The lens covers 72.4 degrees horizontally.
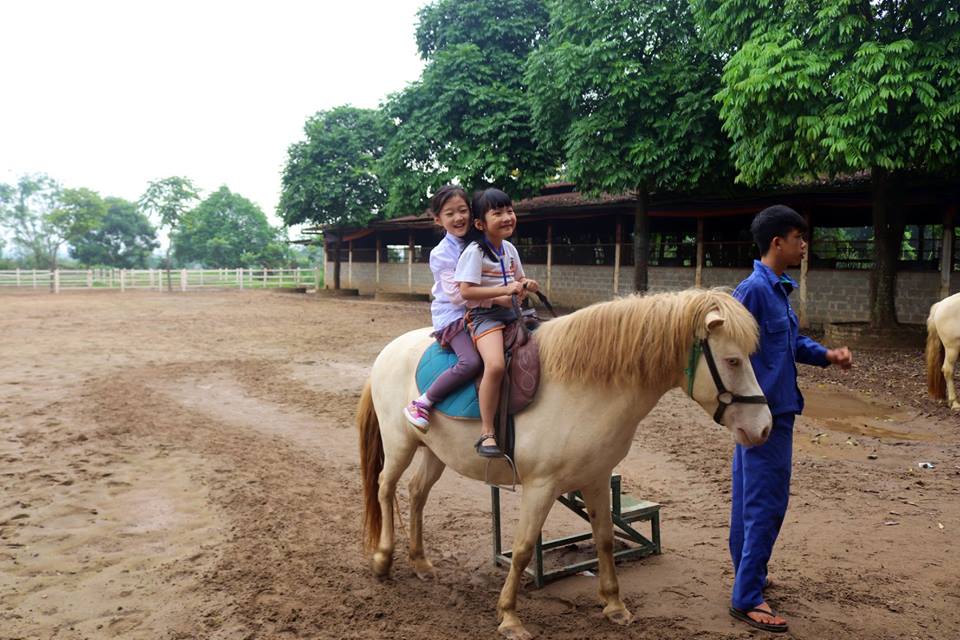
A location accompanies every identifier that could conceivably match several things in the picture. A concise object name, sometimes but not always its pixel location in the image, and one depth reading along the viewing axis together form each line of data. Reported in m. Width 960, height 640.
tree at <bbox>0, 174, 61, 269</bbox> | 55.62
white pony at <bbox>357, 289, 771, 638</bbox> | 2.78
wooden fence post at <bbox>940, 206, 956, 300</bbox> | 13.30
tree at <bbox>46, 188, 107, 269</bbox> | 46.56
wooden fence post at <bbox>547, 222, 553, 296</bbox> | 21.22
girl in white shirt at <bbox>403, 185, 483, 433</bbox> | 3.37
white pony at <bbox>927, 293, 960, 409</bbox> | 8.04
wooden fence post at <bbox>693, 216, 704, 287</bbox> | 16.88
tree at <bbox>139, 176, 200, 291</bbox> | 38.16
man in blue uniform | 3.00
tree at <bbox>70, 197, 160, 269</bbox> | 54.56
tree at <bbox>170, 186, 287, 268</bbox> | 57.28
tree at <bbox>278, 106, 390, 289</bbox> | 29.38
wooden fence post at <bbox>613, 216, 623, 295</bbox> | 18.98
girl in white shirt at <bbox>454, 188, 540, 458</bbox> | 3.15
